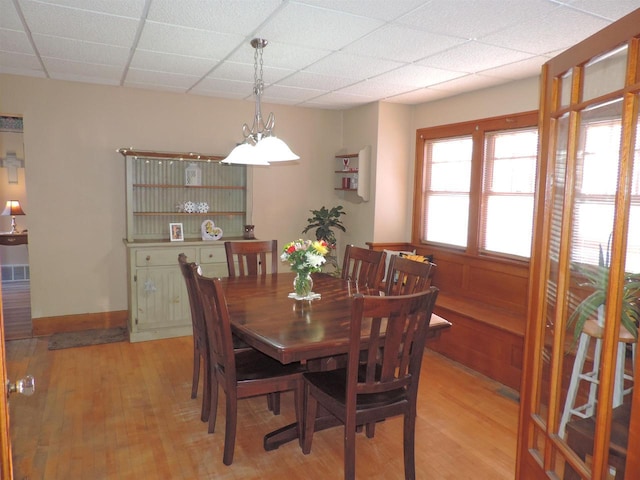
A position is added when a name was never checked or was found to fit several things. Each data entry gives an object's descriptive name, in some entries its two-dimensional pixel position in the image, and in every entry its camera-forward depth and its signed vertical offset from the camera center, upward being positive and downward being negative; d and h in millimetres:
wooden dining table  2249 -670
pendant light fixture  2822 +287
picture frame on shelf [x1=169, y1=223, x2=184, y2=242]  4871 -374
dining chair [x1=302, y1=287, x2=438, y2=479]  2127 -857
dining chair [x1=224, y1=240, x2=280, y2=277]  3953 -467
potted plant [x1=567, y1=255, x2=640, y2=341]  1247 -258
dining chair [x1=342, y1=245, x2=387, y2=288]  3596 -520
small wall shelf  5324 +331
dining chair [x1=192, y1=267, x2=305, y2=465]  2484 -974
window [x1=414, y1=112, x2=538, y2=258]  4133 +173
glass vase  3074 -560
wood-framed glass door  1232 -187
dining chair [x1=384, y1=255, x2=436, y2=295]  2996 -491
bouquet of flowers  2969 -362
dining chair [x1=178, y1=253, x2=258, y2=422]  2885 -839
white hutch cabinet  4539 -291
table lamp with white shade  7250 -270
